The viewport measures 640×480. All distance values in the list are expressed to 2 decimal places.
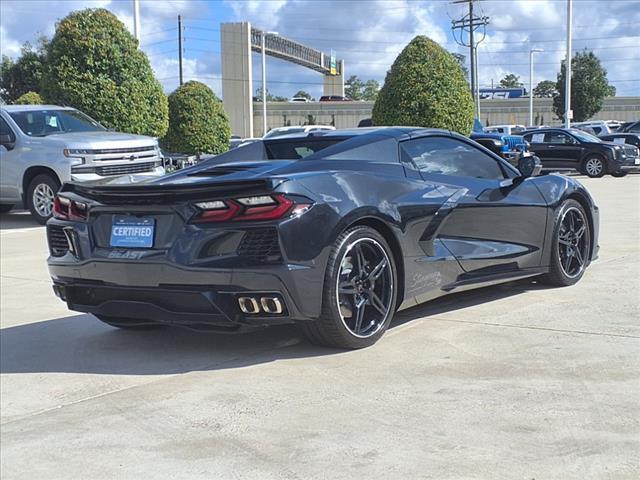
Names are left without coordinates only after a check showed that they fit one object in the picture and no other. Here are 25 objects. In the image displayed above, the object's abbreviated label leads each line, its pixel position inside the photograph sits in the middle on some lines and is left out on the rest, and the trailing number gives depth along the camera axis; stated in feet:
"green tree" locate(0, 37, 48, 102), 150.41
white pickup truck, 40.06
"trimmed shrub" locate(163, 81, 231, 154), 72.79
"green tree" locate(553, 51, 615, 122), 188.24
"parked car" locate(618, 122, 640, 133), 99.94
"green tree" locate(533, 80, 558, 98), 345.10
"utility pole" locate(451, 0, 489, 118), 166.50
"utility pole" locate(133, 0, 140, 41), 68.33
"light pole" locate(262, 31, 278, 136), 163.94
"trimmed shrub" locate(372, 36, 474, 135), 62.90
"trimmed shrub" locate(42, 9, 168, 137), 51.24
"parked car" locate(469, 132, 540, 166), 68.08
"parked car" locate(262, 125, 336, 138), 64.95
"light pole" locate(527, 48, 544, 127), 200.64
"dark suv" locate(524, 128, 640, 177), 71.56
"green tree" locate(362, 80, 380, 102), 432.99
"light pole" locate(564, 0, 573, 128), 119.24
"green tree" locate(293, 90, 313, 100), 440.82
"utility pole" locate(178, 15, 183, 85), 211.49
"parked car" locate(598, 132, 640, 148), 86.58
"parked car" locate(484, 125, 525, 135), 112.86
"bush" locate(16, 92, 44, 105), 72.97
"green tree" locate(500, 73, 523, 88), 420.36
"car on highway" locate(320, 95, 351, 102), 251.80
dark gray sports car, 13.61
